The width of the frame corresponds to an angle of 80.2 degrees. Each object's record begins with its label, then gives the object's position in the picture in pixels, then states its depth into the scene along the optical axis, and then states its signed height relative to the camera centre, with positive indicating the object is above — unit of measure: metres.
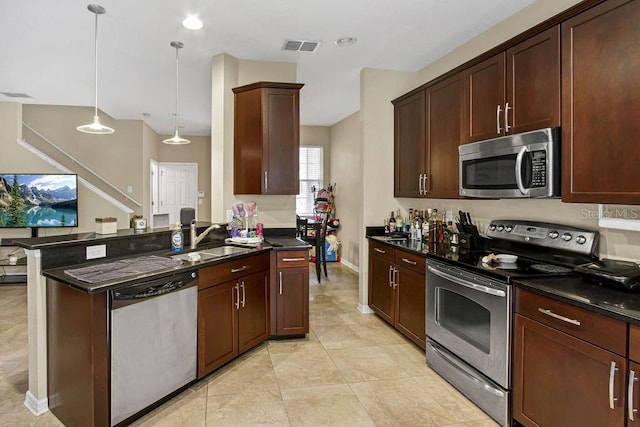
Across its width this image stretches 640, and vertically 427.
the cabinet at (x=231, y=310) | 2.72 -0.80
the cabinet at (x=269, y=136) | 3.77 +0.72
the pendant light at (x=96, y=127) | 3.04 +0.71
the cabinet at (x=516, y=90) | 2.31 +0.82
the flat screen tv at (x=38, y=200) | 5.73 +0.12
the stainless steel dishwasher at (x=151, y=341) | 2.13 -0.81
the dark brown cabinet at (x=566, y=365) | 1.61 -0.75
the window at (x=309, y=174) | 7.70 +0.70
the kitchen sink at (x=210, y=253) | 2.81 -0.37
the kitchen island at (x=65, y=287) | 2.03 -0.44
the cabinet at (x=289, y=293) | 3.49 -0.78
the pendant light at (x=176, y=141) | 4.56 +0.82
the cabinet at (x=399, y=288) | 3.24 -0.77
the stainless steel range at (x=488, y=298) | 2.23 -0.59
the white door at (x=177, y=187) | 8.67 +0.49
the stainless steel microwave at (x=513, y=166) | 2.27 +0.29
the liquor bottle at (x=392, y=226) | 4.32 -0.20
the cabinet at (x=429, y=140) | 3.32 +0.67
